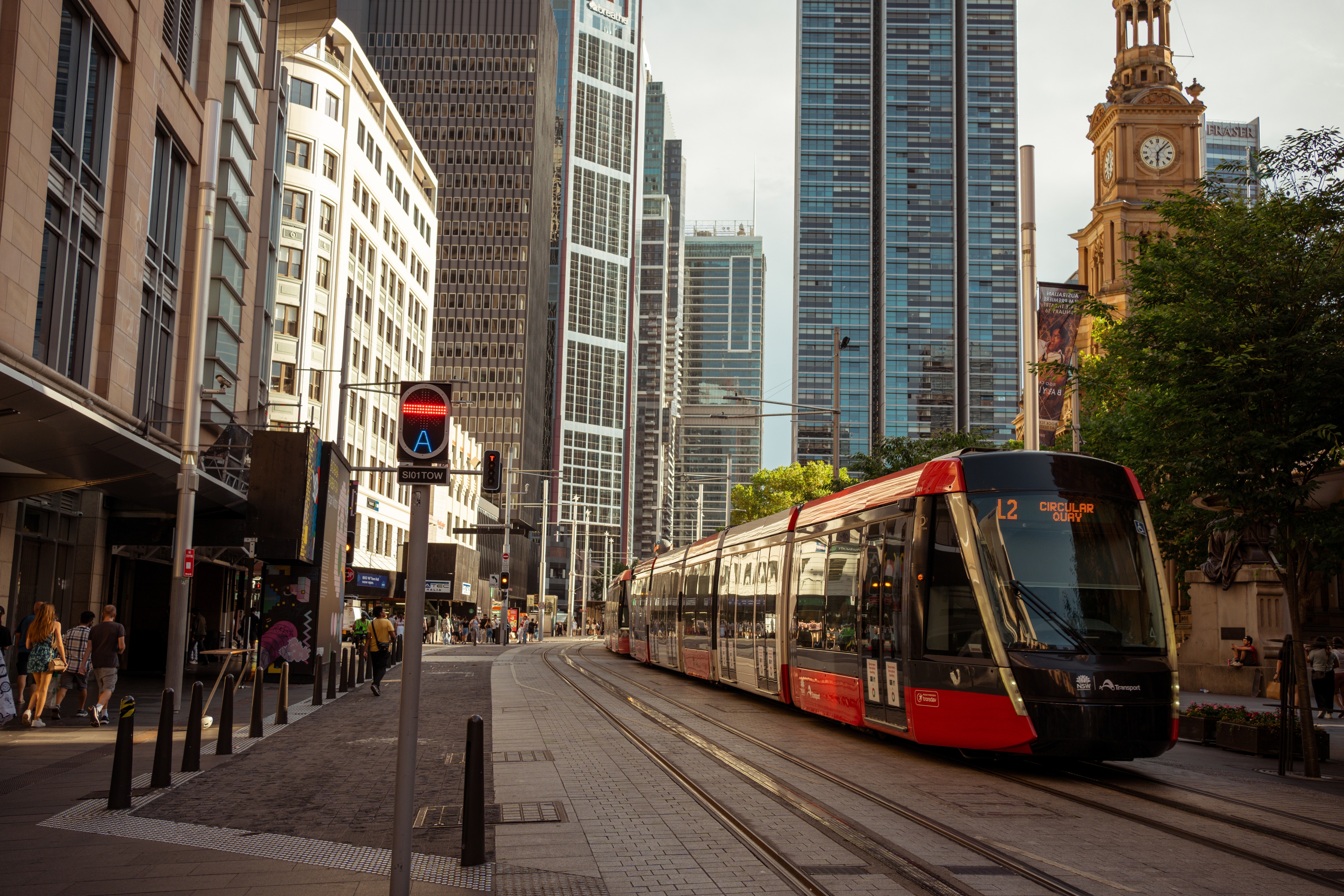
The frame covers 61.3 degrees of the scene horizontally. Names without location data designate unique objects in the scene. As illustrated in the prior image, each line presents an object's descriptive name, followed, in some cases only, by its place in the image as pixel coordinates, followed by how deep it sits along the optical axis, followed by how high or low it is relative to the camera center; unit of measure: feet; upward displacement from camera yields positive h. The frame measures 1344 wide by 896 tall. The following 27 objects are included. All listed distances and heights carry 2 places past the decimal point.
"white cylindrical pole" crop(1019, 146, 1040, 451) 66.90 +19.25
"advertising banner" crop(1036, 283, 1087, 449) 93.66 +21.65
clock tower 244.01 +97.62
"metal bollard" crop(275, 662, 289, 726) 57.62 -6.44
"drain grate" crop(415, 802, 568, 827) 30.32 -6.35
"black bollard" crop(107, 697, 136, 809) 30.91 -5.30
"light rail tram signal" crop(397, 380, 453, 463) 22.39 +3.00
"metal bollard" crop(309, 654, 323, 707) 69.00 -6.70
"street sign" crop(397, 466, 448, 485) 22.11 +2.01
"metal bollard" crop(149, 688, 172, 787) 34.78 -5.75
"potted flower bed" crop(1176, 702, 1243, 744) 54.65 -5.95
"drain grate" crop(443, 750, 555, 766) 43.14 -6.75
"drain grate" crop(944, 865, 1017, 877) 24.23 -5.91
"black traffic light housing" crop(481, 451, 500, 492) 89.66 +8.75
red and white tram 37.60 -0.59
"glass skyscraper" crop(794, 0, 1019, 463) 495.00 +167.02
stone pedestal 96.53 -1.00
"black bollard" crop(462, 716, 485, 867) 24.66 -4.93
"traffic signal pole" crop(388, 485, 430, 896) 20.49 -2.92
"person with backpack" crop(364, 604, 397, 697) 79.56 -4.75
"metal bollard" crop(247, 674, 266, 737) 48.19 -5.78
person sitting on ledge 91.35 -4.26
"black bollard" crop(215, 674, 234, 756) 43.60 -5.98
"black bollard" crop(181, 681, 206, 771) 38.27 -5.60
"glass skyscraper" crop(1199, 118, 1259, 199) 603.26 +251.69
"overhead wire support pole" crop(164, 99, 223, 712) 55.62 +7.90
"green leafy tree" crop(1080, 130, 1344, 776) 44.19 +9.24
